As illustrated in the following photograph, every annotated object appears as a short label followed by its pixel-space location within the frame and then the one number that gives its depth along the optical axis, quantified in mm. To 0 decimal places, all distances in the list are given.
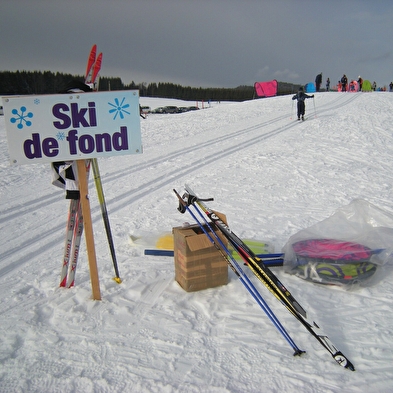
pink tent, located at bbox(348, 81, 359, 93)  34094
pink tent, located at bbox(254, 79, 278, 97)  39125
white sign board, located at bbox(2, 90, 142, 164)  2814
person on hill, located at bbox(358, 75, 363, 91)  34644
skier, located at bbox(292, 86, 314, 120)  15984
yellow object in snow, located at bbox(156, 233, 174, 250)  4457
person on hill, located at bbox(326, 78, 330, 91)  38869
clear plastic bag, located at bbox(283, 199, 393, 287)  3441
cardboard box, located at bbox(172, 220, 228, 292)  3256
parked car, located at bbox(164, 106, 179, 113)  36562
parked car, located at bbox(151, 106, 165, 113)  36438
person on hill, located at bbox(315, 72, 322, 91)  33716
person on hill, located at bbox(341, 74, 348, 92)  34147
